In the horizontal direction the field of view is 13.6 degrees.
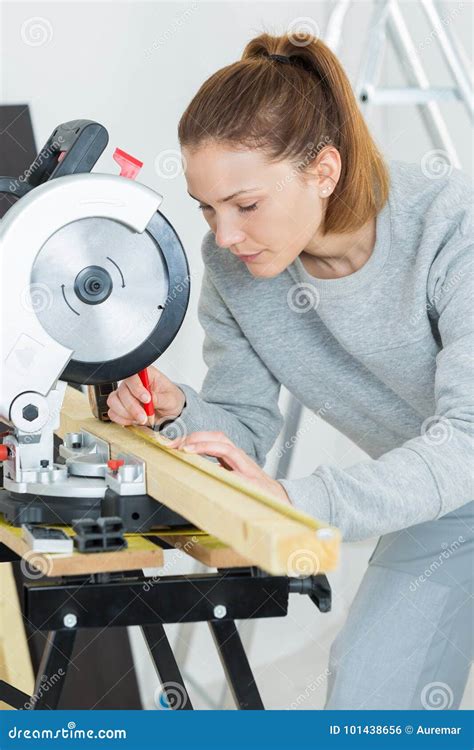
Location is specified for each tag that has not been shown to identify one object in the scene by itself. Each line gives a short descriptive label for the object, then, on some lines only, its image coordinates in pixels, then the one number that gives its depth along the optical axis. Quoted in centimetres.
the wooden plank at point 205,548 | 200
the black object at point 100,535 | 194
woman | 228
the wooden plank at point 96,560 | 192
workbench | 183
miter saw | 202
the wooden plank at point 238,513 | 180
